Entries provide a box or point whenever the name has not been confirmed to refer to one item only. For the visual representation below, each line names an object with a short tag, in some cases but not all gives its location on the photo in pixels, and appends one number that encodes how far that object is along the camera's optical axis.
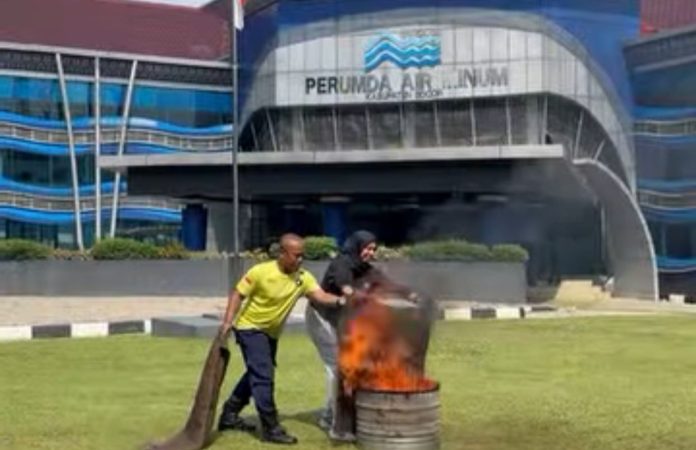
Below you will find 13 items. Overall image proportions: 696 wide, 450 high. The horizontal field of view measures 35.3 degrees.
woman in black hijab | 8.30
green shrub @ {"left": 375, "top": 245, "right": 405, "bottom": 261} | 24.10
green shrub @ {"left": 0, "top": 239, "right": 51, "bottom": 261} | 32.75
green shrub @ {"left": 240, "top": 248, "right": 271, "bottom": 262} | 31.81
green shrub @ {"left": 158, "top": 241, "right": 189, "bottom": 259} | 33.00
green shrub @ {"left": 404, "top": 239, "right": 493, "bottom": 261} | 27.53
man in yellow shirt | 8.44
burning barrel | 7.89
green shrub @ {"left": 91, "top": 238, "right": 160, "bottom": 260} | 32.91
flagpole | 30.95
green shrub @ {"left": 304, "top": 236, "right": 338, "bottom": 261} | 31.92
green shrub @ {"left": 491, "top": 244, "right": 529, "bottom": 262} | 30.75
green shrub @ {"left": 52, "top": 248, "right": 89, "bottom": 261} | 32.91
